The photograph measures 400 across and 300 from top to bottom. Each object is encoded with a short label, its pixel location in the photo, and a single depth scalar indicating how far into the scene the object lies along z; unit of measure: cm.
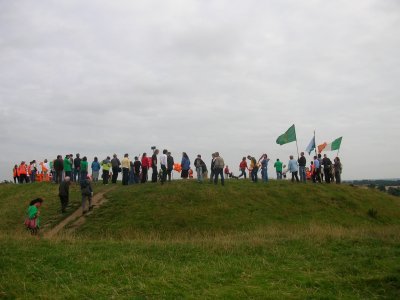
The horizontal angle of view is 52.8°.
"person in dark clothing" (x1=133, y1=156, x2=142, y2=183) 2817
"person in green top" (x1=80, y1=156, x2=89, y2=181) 2705
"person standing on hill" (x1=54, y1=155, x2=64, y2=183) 2653
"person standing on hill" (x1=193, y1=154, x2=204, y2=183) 2739
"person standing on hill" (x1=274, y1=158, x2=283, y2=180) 3288
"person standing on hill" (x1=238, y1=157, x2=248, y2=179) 3366
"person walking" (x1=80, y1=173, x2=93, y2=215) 2112
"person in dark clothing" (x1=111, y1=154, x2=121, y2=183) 2869
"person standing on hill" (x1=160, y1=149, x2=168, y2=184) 2498
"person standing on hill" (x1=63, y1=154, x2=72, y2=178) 2694
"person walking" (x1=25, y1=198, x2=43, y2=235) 1534
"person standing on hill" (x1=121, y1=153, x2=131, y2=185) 2716
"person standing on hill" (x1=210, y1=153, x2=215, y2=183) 2680
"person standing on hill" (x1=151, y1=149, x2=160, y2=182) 2595
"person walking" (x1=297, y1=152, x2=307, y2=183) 2977
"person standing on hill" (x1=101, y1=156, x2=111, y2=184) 2957
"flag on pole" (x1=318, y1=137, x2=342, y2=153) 3328
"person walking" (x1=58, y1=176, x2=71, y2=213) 2169
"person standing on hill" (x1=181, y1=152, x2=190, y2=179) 2800
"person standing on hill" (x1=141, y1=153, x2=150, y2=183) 2794
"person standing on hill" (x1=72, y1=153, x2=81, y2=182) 2892
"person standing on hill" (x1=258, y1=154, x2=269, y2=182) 2957
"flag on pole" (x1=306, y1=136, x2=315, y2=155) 3312
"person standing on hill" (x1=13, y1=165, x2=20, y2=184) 3384
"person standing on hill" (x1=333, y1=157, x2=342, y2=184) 3247
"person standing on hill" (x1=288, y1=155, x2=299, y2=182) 2991
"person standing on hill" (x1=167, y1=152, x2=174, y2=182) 2558
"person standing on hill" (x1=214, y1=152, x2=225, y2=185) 2630
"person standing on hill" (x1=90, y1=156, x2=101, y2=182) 2954
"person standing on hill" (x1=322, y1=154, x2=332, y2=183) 3045
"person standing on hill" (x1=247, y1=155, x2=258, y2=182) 2994
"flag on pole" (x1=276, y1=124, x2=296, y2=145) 3105
